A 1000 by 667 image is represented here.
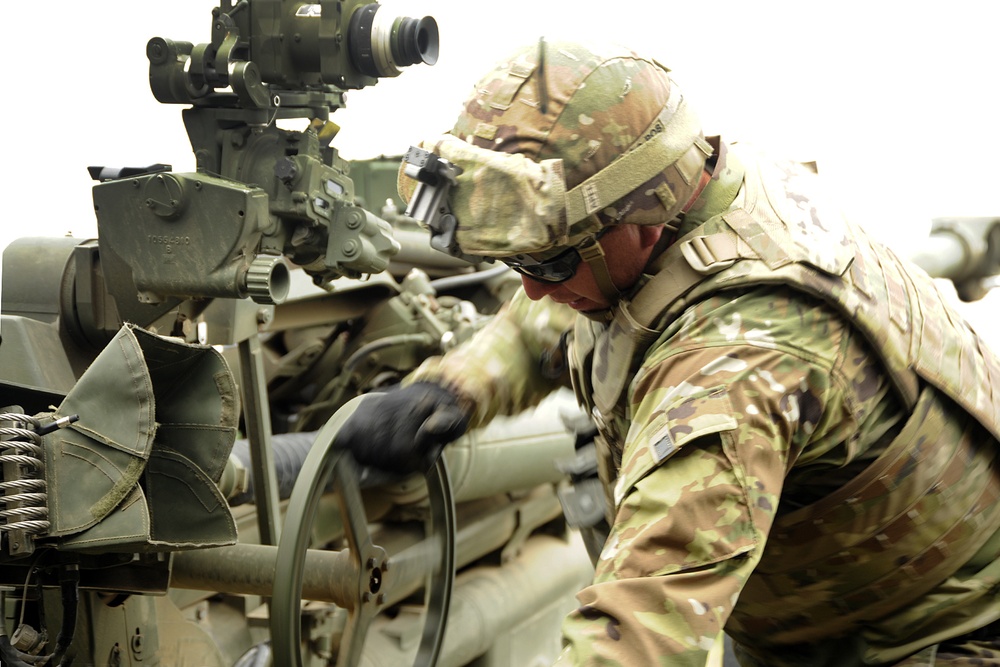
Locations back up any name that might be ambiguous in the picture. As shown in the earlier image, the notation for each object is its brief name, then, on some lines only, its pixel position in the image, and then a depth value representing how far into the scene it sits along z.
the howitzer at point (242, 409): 2.47
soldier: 1.83
